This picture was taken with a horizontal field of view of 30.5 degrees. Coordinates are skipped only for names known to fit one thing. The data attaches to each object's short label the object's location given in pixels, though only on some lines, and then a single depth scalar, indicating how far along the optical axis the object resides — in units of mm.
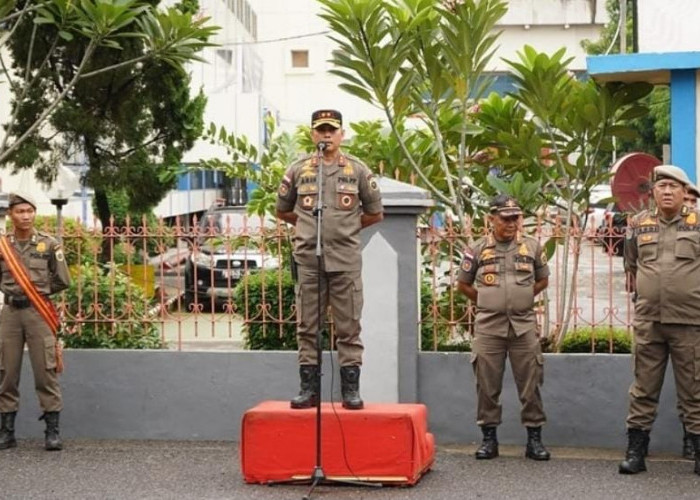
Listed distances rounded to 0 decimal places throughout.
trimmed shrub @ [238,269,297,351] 9016
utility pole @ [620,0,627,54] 19955
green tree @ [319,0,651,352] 9016
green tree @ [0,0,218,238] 13422
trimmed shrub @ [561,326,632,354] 8906
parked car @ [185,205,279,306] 8852
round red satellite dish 10078
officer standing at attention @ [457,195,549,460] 8078
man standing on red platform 7574
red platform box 7359
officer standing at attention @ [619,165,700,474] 7543
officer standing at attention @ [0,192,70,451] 8492
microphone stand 7066
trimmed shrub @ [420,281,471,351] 9078
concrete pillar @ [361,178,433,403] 8805
